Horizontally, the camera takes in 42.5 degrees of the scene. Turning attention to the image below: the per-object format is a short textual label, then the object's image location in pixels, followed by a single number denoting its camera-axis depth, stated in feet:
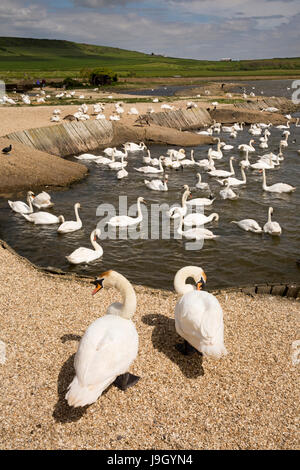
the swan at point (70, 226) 47.09
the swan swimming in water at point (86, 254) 39.19
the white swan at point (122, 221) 49.32
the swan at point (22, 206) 52.21
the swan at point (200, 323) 20.98
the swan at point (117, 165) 77.25
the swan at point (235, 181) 67.15
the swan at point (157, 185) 65.41
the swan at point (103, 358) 18.07
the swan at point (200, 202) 57.23
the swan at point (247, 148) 93.45
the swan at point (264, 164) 78.59
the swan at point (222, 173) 73.82
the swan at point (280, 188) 63.67
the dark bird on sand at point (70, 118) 106.73
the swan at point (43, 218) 49.44
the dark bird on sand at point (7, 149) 61.67
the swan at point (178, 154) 83.32
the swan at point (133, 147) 95.66
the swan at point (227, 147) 97.25
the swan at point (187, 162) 83.09
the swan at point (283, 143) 97.92
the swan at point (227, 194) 60.70
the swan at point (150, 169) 76.43
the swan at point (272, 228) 46.98
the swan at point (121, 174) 71.37
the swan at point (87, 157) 83.41
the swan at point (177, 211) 52.54
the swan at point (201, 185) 66.49
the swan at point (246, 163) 79.38
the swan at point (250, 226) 47.77
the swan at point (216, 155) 86.71
